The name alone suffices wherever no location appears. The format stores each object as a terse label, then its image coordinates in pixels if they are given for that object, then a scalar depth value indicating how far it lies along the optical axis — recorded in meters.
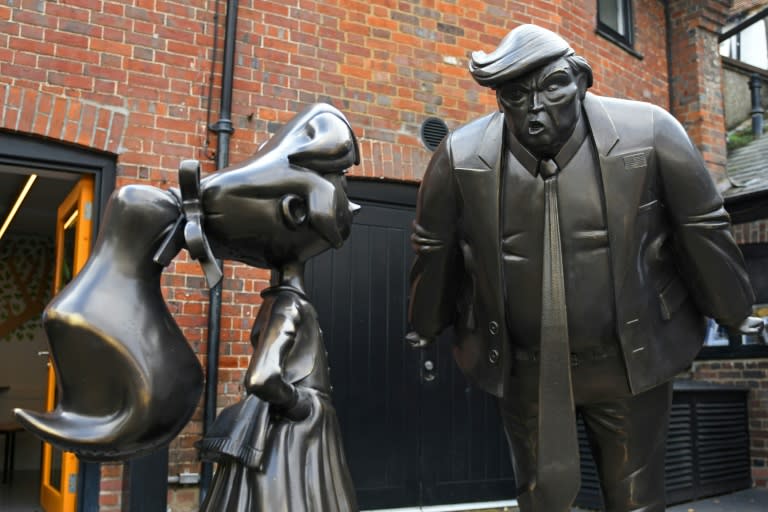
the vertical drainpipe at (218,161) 4.56
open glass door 4.60
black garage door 5.25
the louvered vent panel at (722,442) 6.11
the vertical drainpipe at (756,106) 8.04
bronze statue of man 1.98
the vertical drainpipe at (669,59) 7.63
